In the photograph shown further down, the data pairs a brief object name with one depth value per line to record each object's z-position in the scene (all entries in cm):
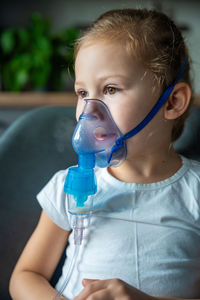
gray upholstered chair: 100
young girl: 81
